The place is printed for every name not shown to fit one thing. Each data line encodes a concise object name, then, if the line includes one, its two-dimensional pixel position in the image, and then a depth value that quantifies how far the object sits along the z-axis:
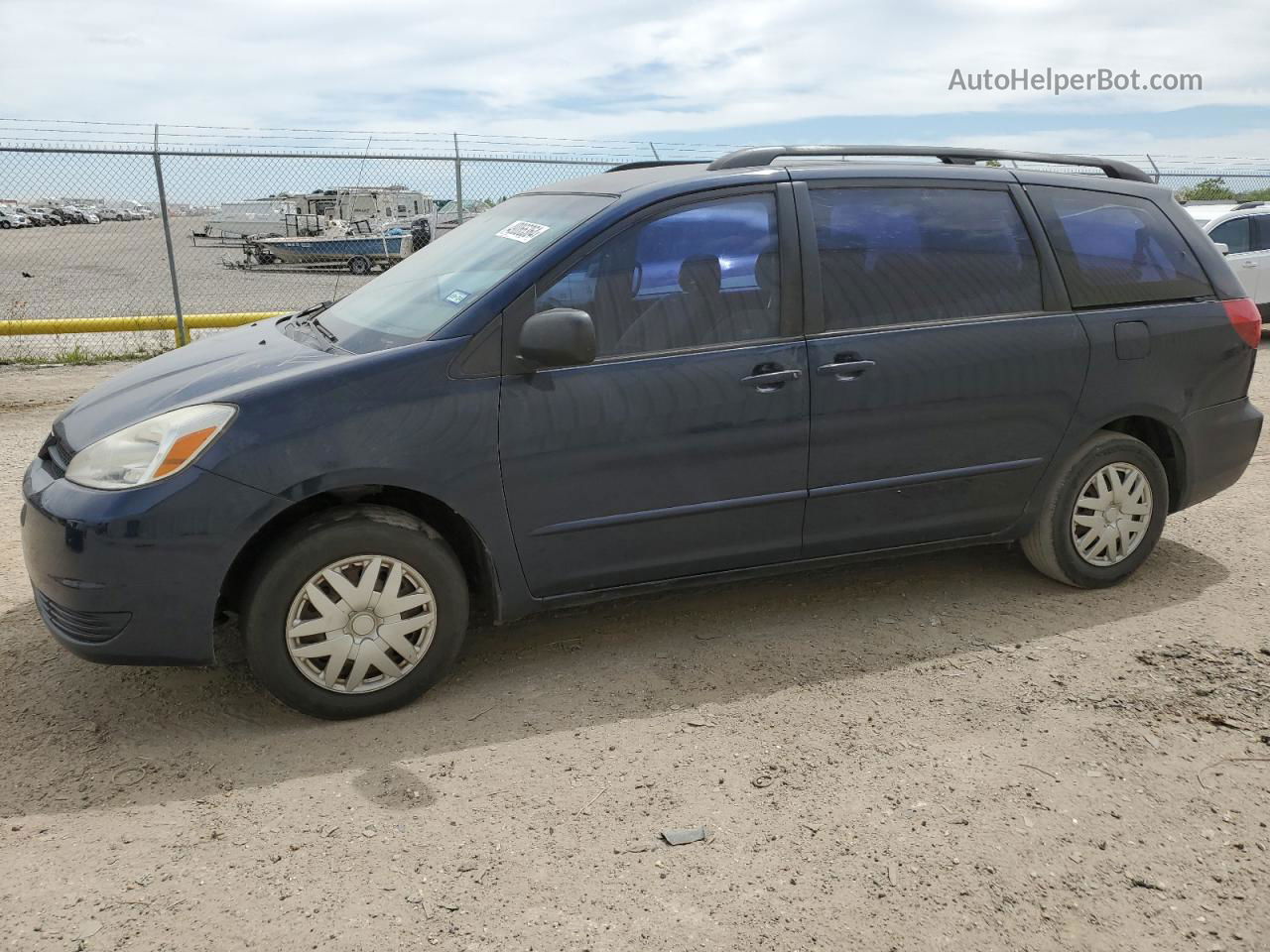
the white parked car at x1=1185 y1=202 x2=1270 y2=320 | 12.80
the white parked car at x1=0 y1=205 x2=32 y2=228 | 36.98
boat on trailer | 21.11
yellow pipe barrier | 11.17
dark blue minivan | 3.40
